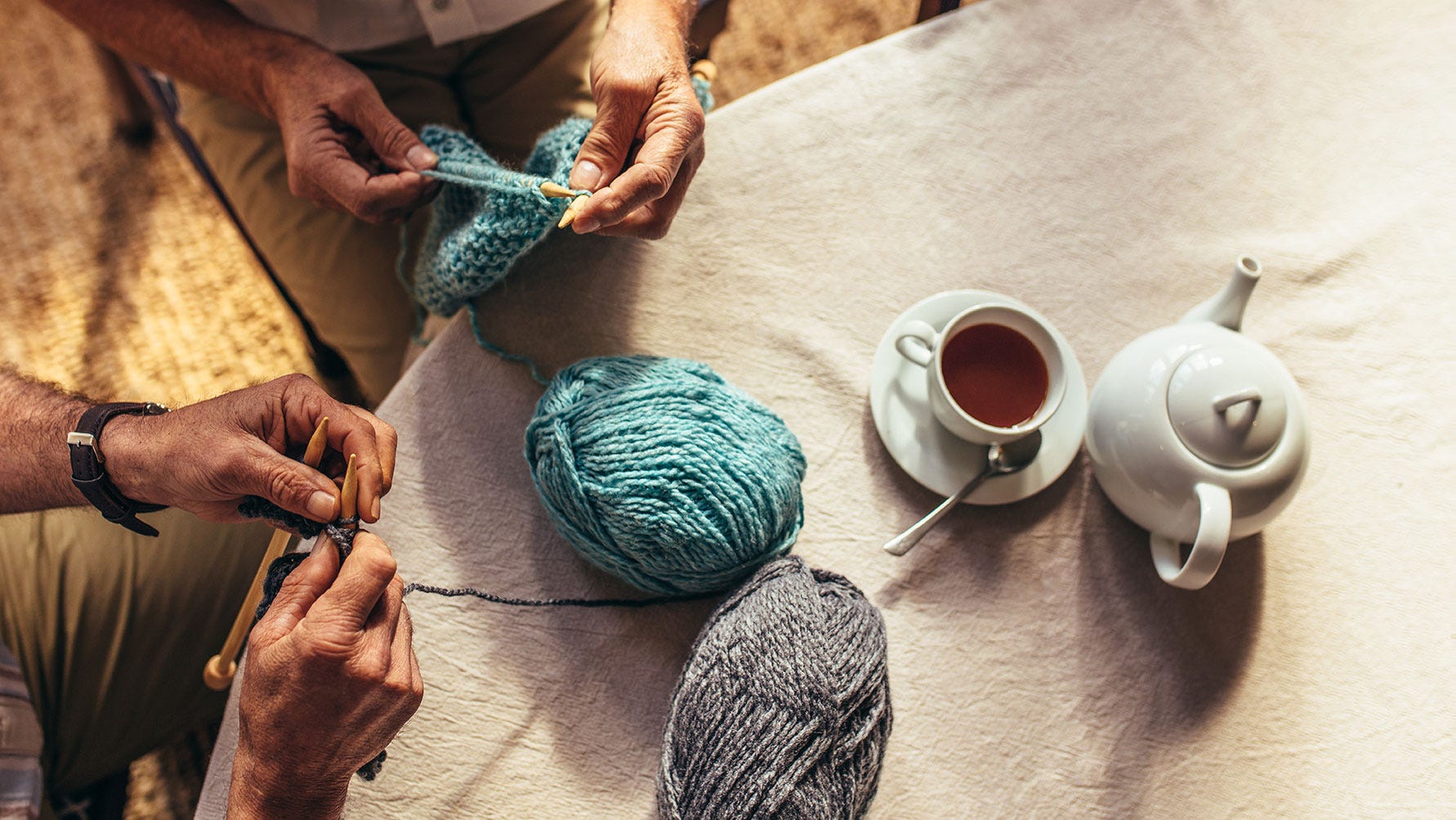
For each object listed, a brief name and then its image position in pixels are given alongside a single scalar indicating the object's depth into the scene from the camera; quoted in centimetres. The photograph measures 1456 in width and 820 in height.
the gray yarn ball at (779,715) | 58
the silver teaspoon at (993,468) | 71
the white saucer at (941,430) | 73
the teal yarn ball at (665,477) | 62
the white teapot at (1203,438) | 62
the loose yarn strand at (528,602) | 68
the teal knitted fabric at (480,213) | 68
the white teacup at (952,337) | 68
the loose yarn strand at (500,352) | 74
